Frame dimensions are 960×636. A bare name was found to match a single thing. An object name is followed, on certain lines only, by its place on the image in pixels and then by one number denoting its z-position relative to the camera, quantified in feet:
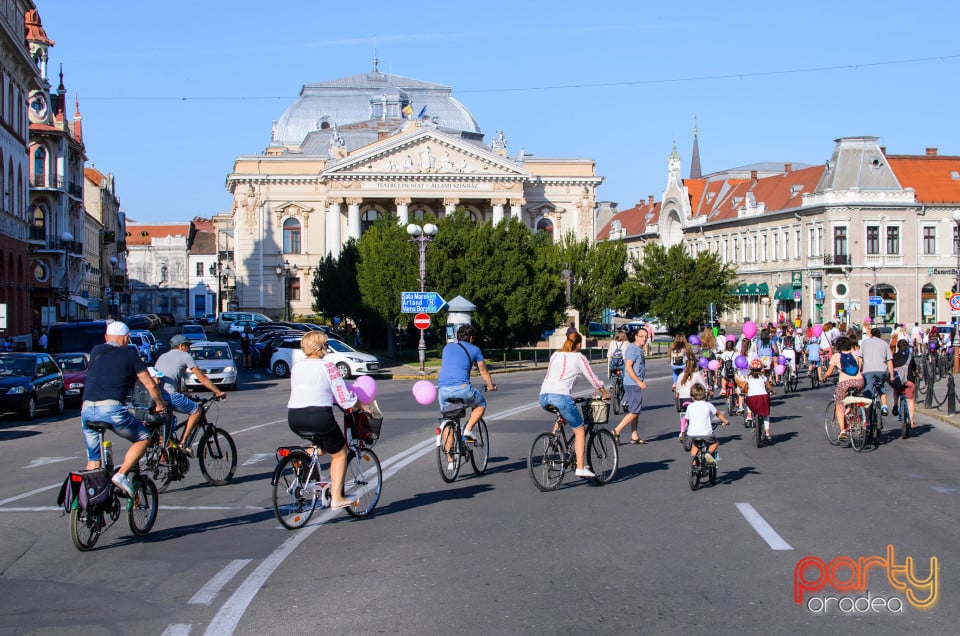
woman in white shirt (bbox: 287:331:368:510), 31.53
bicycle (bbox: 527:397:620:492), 39.58
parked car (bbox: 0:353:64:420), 78.89
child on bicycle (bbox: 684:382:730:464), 39.82
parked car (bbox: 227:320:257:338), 230.83
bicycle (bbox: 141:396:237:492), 39.24
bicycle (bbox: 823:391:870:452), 52.90
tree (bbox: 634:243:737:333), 212.02
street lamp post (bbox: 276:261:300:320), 289.74
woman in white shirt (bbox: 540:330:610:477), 39.47
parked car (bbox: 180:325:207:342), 175.46
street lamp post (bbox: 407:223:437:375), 129.29
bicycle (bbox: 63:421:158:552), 29.73
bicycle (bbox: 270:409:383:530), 32.07
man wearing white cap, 31.91
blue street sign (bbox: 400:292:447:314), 126.41
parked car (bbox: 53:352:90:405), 91.01
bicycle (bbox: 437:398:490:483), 41.27
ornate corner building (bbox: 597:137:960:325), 256.32
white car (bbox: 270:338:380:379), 119.24
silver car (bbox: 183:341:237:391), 107.45
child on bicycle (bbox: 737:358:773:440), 53.57
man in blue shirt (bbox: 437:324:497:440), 42.01
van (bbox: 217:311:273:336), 247.09
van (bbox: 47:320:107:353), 114.52
